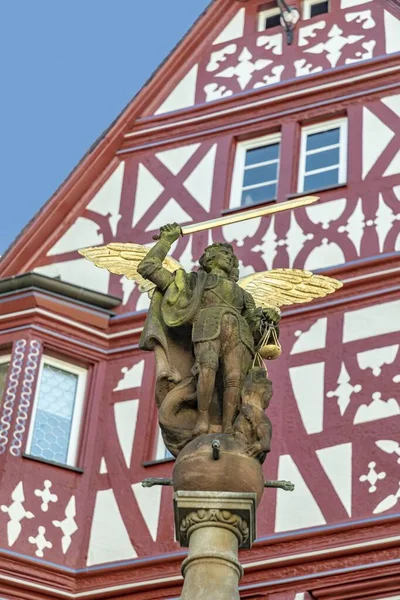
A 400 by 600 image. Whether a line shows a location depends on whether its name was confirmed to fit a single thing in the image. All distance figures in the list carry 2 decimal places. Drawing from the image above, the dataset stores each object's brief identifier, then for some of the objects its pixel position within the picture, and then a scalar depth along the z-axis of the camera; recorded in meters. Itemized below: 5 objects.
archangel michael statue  9.79
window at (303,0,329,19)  19.20
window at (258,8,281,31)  19.44
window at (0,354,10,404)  16.12
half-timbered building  14.51
